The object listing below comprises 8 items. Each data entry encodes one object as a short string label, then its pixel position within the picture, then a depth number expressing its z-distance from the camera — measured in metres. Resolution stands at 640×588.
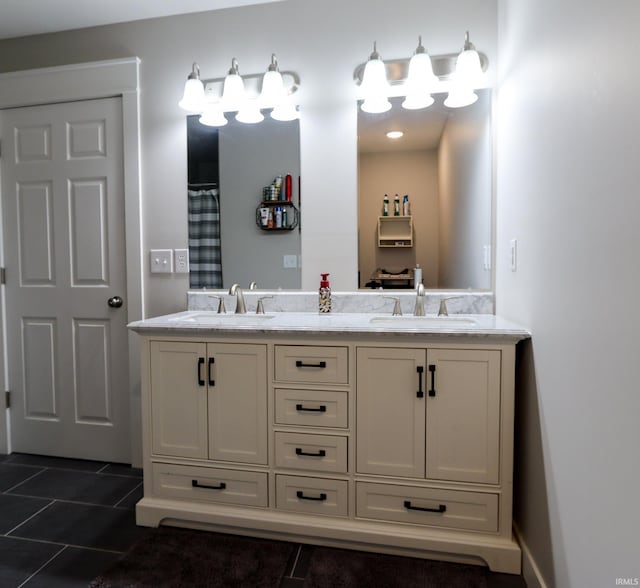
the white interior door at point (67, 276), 2.30
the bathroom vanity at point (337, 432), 1.49
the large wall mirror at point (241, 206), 2.13
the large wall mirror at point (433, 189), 1.96
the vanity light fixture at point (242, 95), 2.02
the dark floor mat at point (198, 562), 1.43
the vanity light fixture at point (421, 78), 1.85
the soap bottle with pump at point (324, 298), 2.03
